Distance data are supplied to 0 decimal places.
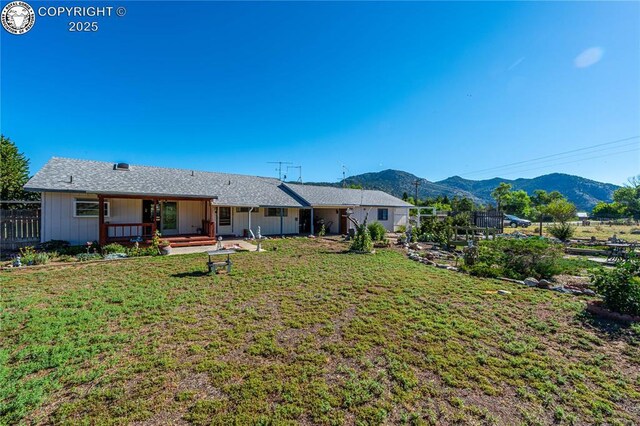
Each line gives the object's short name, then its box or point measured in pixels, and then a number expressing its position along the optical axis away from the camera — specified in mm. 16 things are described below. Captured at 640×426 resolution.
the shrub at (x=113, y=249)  11205
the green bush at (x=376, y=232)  17547
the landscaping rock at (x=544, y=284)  7433
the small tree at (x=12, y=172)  19656
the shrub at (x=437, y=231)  15477
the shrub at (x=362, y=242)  13398
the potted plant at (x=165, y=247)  12109
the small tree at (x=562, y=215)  18375
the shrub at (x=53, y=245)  11211
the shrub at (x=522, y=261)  8461
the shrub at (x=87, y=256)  10187
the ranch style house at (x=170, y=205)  12148
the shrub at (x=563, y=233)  18266
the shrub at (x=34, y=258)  9172
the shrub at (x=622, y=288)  5129
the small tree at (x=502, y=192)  58306
